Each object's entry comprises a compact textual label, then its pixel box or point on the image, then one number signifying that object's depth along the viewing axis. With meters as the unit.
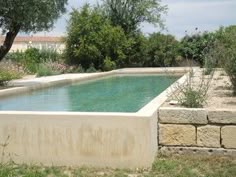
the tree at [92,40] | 26.33
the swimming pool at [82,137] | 5.86
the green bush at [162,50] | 27.75
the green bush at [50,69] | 21.17
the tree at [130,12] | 31.06
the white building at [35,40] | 60.44
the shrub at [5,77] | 14.98
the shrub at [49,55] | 27.62
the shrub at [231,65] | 8.81
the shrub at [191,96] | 7.01
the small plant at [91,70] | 25.49
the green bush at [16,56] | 25.40
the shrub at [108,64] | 26.19
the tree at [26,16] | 13.84
